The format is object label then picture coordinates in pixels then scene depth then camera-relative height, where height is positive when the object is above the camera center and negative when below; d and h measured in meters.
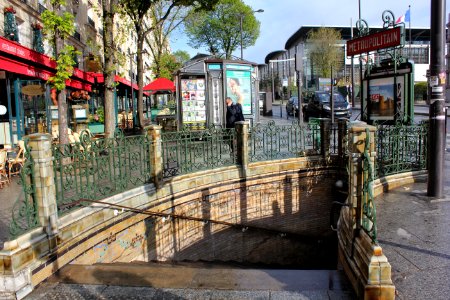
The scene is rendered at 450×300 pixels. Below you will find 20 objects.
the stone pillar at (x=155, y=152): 7.67 -0.65
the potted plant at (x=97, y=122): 18.61 -0.12
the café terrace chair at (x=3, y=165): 9.36 -0.95
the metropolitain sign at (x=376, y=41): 10.06 +1.80
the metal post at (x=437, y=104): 7.31 +0.08
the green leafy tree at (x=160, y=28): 31.95 +7.26
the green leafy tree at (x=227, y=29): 57.38 +12.06
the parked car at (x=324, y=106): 25.00 +0.37
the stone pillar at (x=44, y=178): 5.12 -0.71
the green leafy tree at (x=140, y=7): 17.55 +4.77
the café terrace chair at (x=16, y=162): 9.66 -0.94
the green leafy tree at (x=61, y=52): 10.12 +1.74
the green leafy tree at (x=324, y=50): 50.31 +7.72
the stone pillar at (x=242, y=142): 9.48 -0.61
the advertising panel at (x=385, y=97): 10.23 +0.33
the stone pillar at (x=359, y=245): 3.98 -1.45
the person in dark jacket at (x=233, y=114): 11.95 +0.04
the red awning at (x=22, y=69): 10.42 +1.46
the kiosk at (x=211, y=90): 14.88 +0.94
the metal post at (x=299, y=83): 15.29 +1.12
